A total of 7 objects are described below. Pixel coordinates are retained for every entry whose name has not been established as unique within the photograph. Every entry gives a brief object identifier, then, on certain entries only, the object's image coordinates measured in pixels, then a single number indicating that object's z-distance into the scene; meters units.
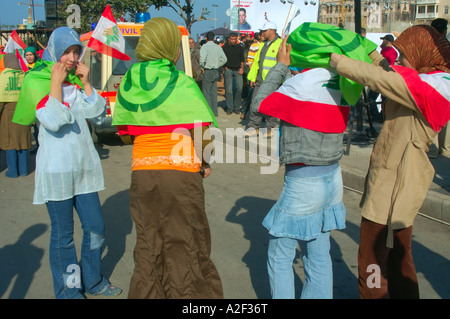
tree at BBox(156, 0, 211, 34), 19.34
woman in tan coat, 2.72
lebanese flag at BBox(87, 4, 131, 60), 4.75
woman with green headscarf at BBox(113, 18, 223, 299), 2.88
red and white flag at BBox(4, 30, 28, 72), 8.05
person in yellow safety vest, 9.27
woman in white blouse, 3.38
